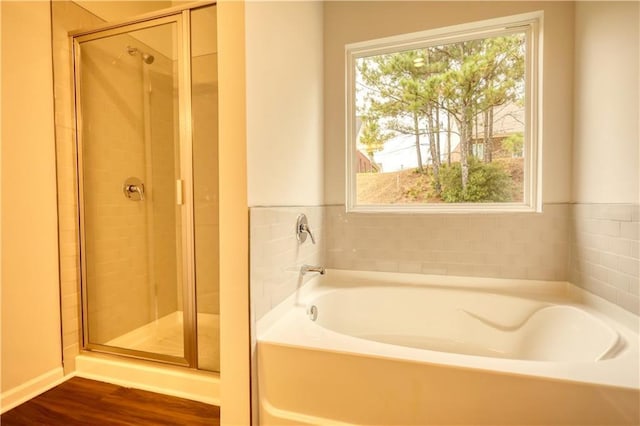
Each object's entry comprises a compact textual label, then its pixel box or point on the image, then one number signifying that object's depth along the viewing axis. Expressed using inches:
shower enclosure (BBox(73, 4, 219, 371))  66.2
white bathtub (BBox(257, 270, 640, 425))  38.0
